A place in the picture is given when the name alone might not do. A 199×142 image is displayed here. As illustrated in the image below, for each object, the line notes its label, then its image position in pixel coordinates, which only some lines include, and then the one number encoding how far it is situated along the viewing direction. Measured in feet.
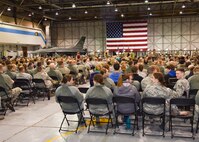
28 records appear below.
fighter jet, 83.46
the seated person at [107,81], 19.71
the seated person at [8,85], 22.53
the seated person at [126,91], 16.11
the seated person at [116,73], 22.10
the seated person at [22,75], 27.17
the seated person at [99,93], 16.35
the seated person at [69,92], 17.10
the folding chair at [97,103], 15.68
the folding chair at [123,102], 15.55
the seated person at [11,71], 27.94
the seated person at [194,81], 18.75
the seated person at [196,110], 15.23
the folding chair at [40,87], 27.61
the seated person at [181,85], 17.25
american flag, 89.10
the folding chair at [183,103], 14.76
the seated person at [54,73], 30.73
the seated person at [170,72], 23.68
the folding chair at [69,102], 16.42
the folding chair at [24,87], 26.23
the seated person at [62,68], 33.68
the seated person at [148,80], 19.68
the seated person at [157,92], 15.60
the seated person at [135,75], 21.92
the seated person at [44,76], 28.76
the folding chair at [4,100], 22.39
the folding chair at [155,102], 14.93
